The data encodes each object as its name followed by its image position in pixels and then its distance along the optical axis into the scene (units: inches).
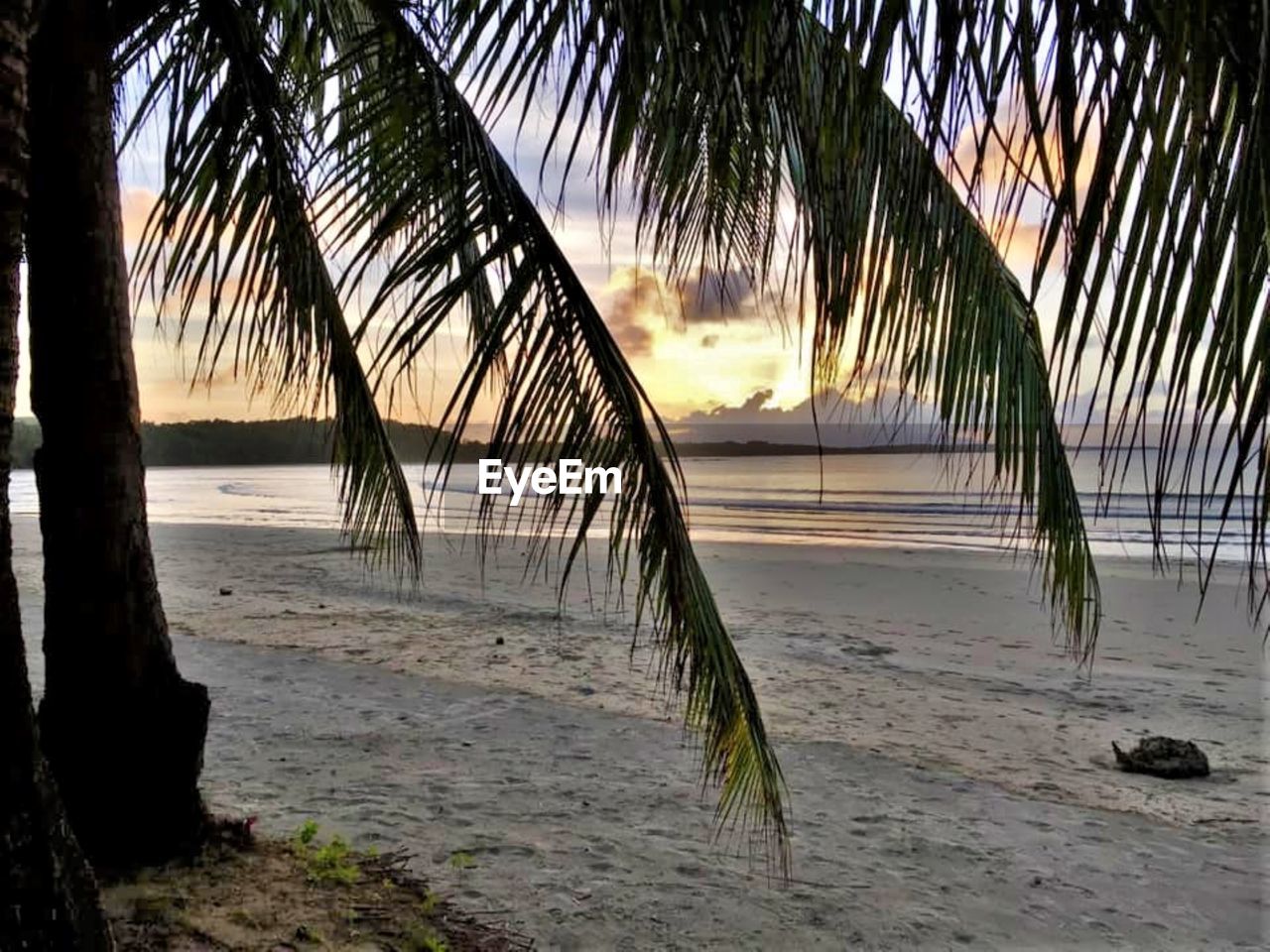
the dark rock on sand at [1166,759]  185.5
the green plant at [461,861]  135.6
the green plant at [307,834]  135.6
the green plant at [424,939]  109.9
